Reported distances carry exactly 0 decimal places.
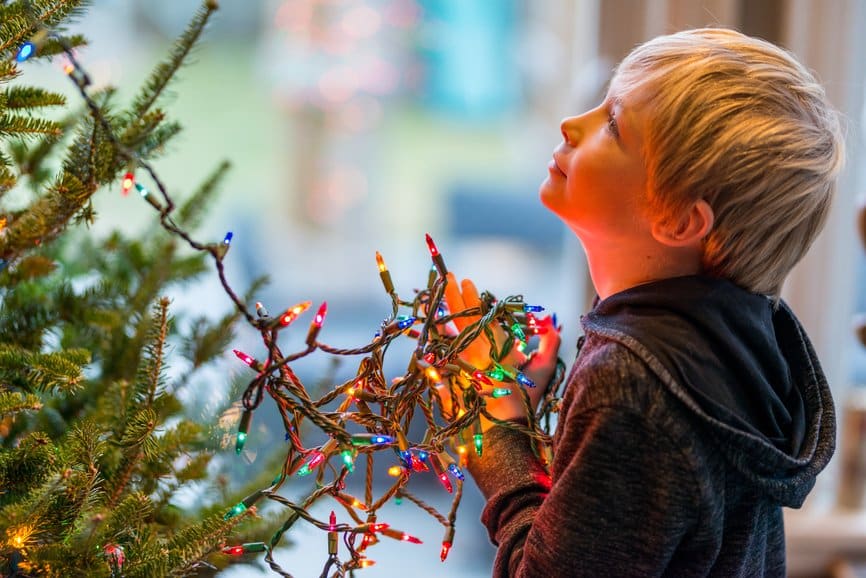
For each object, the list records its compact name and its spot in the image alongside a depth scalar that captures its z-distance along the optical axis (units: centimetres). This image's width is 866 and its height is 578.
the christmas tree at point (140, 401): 163
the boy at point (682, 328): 165
